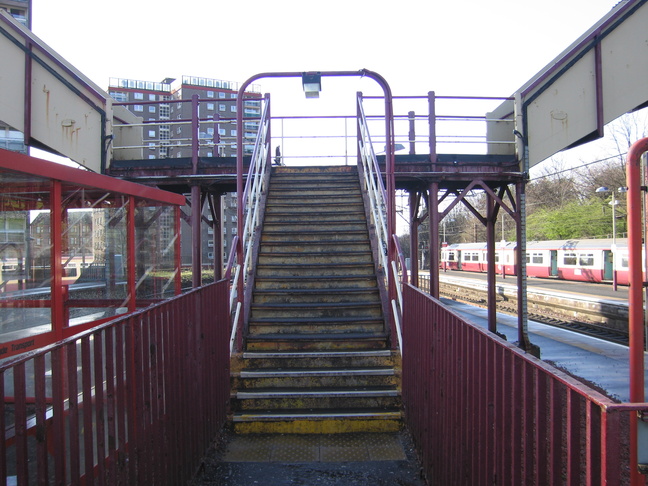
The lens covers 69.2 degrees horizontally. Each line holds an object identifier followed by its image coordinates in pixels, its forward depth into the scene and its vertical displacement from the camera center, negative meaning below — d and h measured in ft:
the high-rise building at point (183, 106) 226.79 +89.41
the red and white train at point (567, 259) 83.35 -1.92
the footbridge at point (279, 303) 6.73 -1.48
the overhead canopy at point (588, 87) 21.52 +8.85
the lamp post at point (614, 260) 74.92 -1.64
